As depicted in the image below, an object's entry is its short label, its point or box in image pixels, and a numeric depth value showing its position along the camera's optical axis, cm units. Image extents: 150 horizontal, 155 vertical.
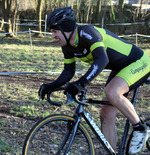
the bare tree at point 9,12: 2312
